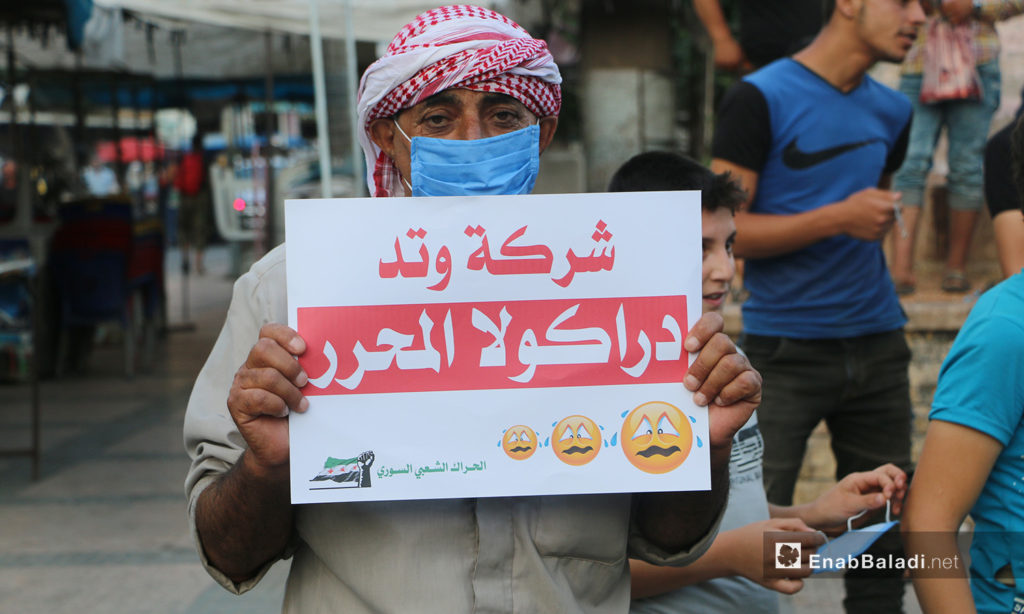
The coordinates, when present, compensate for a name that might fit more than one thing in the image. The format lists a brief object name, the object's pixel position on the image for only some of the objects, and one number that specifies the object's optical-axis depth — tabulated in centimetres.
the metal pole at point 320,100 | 532
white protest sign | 153
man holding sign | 152
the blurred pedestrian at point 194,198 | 1770
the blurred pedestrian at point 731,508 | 205
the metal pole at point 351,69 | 576
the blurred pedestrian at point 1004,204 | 291
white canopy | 679
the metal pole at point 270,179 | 786
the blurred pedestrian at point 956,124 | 543
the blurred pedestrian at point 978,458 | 191
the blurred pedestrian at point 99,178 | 1866
